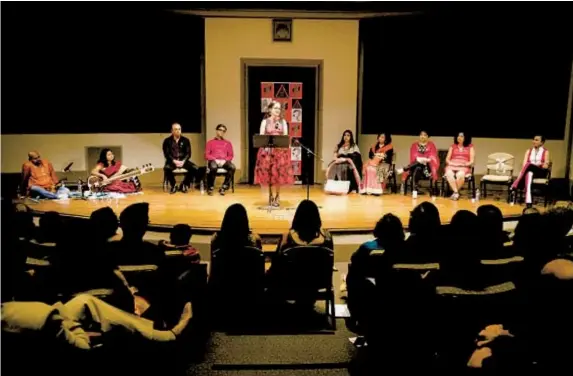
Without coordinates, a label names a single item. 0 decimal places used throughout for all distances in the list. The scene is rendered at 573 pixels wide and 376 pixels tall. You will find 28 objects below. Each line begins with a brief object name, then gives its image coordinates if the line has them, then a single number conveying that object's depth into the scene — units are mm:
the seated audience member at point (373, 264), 2910
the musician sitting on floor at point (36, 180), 7332
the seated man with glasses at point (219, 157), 7910
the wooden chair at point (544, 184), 7074
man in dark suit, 8055
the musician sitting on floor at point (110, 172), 7727
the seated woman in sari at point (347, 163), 8070
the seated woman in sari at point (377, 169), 7891
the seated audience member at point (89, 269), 2729
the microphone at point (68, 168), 7969
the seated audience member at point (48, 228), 3564
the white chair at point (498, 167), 7641
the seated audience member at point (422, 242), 3064
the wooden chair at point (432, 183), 7805
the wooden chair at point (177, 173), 8055
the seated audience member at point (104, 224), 2869
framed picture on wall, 8633
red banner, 8953
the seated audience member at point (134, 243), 3033
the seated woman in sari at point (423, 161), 7867
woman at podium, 7066
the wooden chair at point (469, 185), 7594
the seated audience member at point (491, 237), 2949
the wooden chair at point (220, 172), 7939
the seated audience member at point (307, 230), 3580
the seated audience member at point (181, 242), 3488
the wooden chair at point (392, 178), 8070
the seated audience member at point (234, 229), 3451
